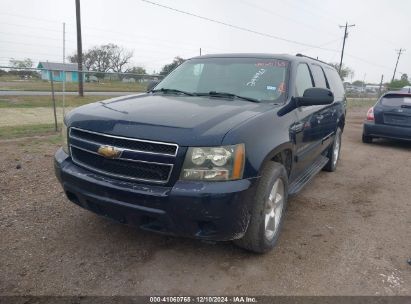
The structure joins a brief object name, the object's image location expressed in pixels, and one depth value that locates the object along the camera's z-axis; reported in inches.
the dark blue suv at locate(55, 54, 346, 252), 104.5
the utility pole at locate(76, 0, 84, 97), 767.7
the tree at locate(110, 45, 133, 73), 2495.1
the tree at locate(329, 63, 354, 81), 3197.3
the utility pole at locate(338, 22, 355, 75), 1887.1
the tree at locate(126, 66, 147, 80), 1699.6
